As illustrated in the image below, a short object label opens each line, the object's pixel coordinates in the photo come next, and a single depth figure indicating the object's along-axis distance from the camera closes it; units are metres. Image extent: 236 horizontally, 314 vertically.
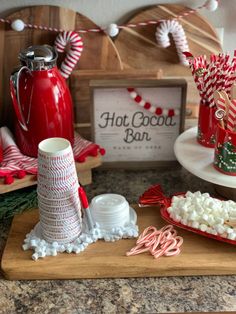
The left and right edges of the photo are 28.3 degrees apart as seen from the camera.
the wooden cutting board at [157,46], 1.12
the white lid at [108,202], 0.94
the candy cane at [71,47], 1.09
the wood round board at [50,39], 1.11
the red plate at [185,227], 0.89
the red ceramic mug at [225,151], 0.93
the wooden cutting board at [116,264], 0.85
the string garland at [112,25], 1.09
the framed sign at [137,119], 1.12
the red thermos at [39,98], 0.99
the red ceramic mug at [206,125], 1.03
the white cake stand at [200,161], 0.96
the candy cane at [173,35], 1.11
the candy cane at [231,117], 0.92
